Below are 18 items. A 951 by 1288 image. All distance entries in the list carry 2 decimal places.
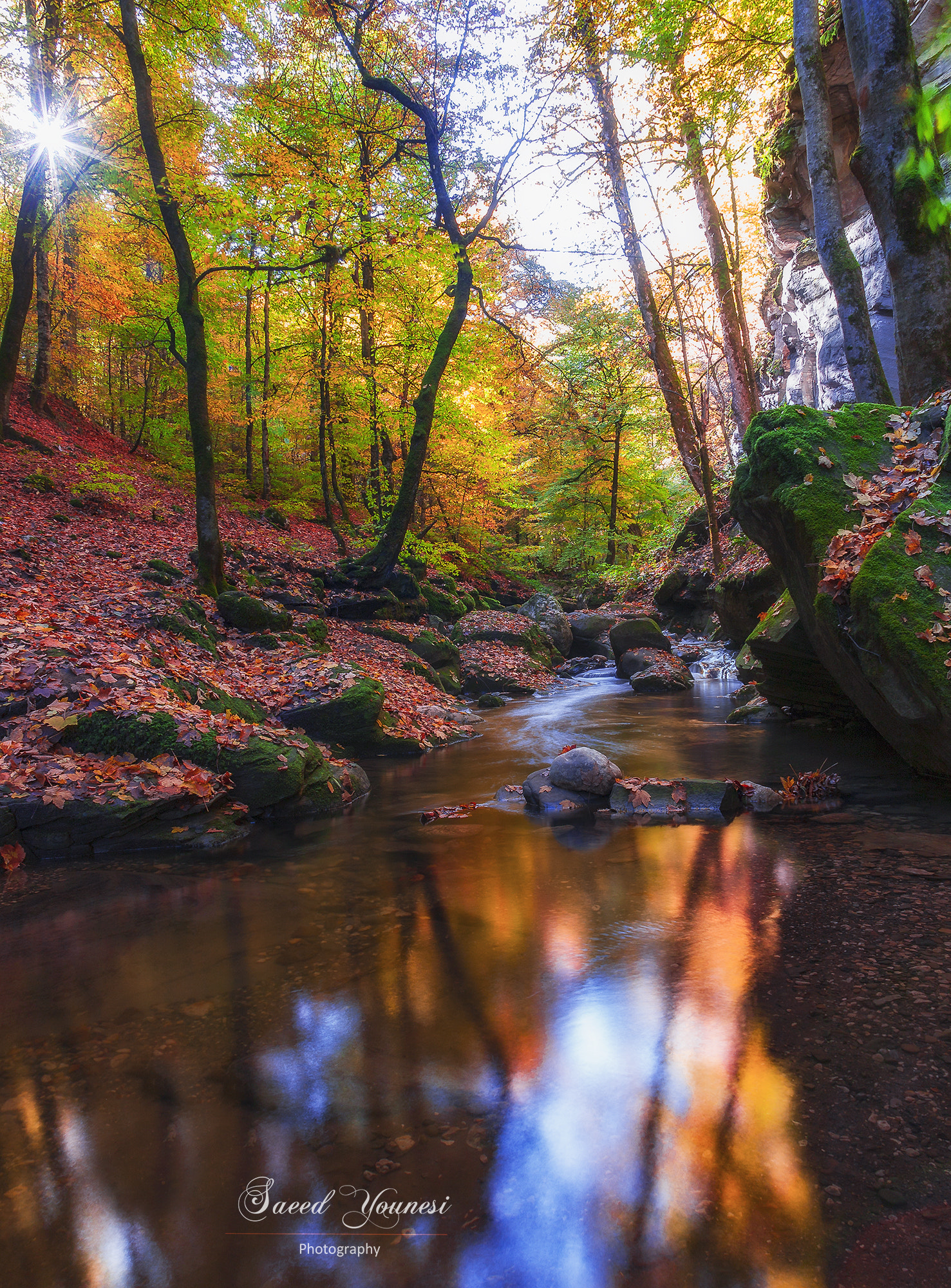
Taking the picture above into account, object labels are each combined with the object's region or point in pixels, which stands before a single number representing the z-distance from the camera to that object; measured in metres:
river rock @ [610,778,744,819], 5.60
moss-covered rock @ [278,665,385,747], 7.98
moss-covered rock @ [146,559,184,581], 10.67
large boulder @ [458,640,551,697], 13.36
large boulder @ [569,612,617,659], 18.44
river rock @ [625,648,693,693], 12.91
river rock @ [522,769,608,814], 6.07
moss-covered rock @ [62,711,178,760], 5.34
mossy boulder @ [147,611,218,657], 8.27
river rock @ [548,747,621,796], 6.17
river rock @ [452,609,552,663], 15.51
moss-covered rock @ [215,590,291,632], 10.03
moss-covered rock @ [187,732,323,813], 5.73
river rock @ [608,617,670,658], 15.28
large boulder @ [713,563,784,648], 11.38
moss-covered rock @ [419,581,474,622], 16.17
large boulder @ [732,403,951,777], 4.84
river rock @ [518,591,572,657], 18.31
